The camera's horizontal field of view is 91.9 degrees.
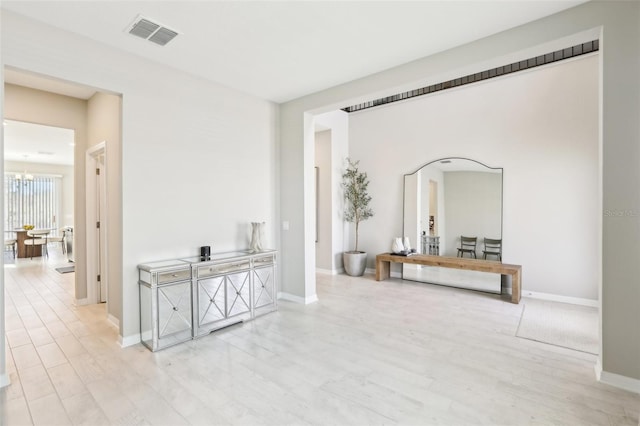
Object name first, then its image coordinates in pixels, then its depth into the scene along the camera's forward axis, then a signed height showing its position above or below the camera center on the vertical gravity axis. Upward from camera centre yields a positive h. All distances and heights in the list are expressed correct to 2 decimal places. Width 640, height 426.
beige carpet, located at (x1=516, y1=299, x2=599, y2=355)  3.19 -1.36
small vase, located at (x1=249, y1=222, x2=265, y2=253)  4.21 -0.36
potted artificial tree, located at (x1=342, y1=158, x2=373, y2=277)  6.30 +0.10
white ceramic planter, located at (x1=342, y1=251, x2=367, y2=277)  6.28 -1.07
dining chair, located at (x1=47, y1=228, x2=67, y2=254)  8.89 -0.84
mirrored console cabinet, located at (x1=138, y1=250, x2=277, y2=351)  3.08 -0.93
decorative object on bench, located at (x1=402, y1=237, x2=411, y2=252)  5.88 -0.66
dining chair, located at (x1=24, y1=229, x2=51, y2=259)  8.52 -0.79
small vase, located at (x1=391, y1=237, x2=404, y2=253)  5.84 -0.68
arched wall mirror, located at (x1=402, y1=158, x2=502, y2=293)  5.10 -0.06
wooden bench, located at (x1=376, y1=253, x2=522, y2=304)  4.48 -0.90
